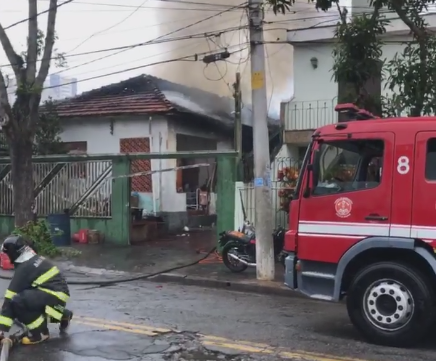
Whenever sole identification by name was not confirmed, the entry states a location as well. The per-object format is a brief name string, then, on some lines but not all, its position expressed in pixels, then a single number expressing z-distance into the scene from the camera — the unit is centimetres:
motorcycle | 1184
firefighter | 662
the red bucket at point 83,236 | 1595
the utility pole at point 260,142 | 1087
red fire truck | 668
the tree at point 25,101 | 1412
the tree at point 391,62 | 973
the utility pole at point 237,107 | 1770
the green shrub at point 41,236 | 1401
